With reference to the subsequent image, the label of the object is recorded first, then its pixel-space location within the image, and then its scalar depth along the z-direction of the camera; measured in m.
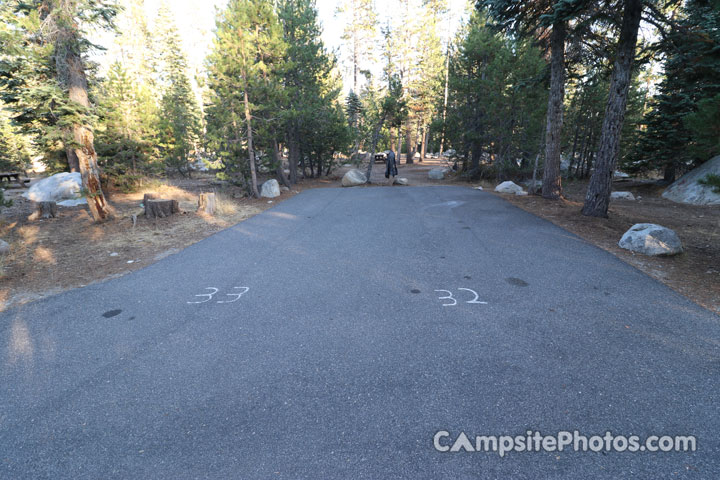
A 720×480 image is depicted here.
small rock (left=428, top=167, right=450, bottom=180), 21.61
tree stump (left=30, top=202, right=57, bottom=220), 10.45
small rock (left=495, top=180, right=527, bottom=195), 14.15
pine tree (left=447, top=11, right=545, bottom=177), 15.45
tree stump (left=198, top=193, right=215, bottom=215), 10.88
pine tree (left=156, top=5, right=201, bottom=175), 19.25
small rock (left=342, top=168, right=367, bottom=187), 19.42
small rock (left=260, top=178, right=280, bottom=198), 14.73
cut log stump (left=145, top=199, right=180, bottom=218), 10.12
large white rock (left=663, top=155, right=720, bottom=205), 11.40
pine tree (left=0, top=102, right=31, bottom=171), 18.89
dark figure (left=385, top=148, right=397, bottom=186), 20.09
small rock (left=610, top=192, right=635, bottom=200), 13.28
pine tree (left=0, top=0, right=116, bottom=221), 7.72
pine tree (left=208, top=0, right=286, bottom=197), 12.12
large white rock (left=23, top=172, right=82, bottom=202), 13.07
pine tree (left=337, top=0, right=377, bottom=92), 34.62
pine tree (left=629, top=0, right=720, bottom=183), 4.82
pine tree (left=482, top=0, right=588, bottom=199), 9.98
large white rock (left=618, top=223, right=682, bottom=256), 6.21
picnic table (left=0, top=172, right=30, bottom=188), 16.17
